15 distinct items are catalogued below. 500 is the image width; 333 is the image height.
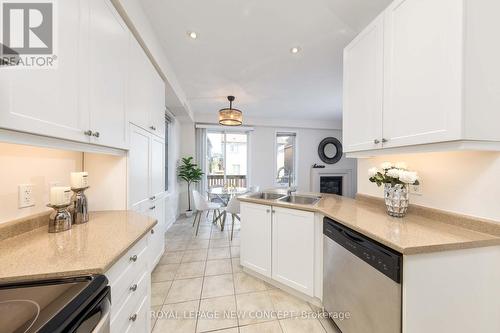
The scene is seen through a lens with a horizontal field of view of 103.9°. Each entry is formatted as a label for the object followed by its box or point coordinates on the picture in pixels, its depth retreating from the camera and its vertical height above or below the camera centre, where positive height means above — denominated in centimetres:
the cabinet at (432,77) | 100 +53
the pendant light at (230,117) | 318 +79
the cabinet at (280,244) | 177 -80
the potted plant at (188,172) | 473 -17
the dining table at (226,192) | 403 -57
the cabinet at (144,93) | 166 +71
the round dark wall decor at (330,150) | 592 +48
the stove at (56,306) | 50 -41
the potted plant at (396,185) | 136 -14
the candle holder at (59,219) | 108 -31
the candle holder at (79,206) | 125 -27
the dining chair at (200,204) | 366 -74
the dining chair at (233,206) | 338 -72
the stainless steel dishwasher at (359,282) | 100 -71
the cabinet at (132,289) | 89 -66
